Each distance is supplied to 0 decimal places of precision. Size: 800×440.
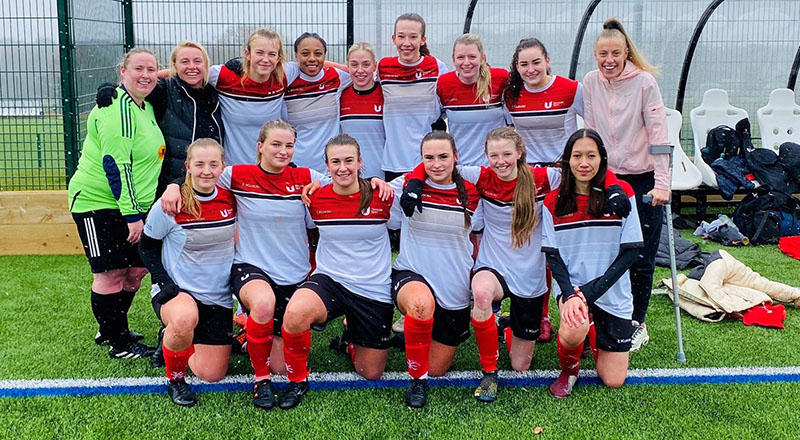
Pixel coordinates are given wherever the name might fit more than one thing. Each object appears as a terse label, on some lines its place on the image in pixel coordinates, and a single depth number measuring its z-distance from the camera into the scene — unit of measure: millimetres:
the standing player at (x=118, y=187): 3963
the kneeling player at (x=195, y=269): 3643
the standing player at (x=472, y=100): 4504
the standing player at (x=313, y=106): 4684
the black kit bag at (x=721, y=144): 8516
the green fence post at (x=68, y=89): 6488
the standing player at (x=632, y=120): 4141
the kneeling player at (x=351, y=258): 3744
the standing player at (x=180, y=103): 4270
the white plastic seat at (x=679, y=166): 8188
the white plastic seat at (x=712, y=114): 9000
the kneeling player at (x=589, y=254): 3680
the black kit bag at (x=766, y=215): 7379
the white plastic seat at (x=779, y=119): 9023
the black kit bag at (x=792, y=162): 7816
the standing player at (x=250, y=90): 4363
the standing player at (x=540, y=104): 4379
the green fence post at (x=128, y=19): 7133
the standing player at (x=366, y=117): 4754
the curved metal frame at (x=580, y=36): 8359
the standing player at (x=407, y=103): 4676
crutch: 4047
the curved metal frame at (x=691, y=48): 8461
